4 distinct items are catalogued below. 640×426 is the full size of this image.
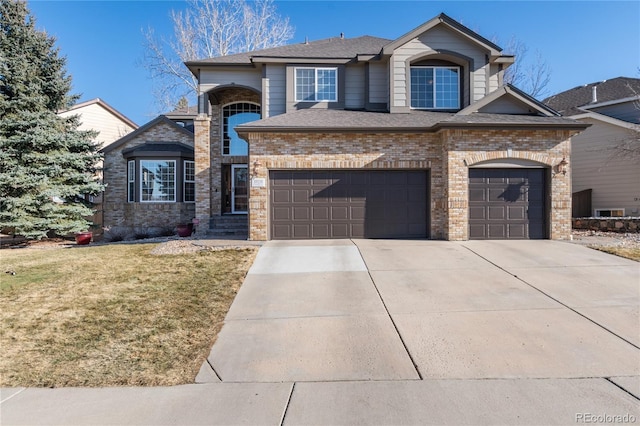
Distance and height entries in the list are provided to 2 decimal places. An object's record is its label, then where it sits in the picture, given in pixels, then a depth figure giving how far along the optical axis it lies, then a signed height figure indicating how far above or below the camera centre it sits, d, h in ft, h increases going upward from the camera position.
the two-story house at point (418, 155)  36.09 +5.65
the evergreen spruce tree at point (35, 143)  45.39 +9.07
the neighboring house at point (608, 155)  53.11 +8.68
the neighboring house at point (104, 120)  78.23 +21.58
